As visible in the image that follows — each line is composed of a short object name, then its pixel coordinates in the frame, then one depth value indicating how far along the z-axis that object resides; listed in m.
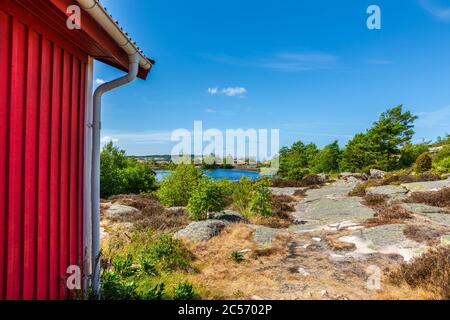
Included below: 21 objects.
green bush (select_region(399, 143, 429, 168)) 30.39
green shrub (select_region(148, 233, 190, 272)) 4.93
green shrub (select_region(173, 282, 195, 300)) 3.51
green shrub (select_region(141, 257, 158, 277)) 4.50
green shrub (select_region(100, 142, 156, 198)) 18.75
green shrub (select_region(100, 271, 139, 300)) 3.27
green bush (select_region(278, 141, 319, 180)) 38.55
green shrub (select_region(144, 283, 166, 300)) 3.40
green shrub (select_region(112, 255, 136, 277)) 4.38
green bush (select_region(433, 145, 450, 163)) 24.83
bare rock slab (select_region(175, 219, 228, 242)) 6.83
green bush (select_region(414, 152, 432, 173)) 21.52
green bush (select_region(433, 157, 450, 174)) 18.98
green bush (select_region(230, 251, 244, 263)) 5.42
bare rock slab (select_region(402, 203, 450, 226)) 8.10
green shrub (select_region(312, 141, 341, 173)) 35.66
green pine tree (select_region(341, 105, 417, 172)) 29.12
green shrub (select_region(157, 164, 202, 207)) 11.55
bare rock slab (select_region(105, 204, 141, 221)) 9.79
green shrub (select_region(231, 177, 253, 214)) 11.18
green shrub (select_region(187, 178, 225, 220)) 8.58
